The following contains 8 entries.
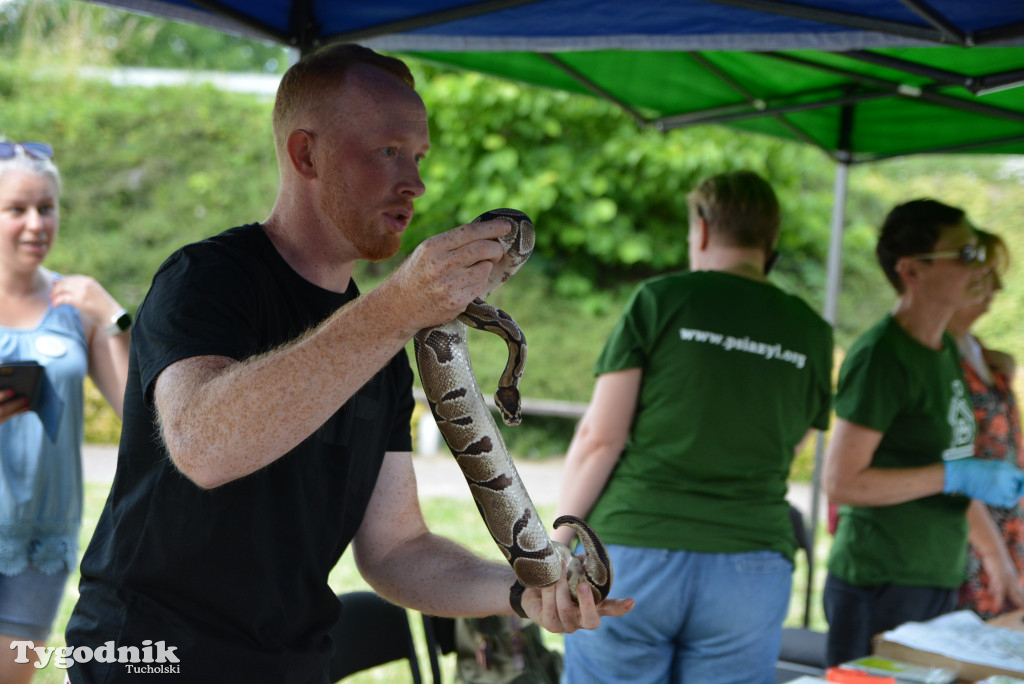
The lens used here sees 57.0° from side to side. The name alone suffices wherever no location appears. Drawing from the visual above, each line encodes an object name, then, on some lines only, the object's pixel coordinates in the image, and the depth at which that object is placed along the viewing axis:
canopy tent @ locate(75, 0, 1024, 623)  3.69
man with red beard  1.63
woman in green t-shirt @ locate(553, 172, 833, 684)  3.60
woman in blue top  3.72
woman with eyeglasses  4.12
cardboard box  3.22
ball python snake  1.82
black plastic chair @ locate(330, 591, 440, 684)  3.45
